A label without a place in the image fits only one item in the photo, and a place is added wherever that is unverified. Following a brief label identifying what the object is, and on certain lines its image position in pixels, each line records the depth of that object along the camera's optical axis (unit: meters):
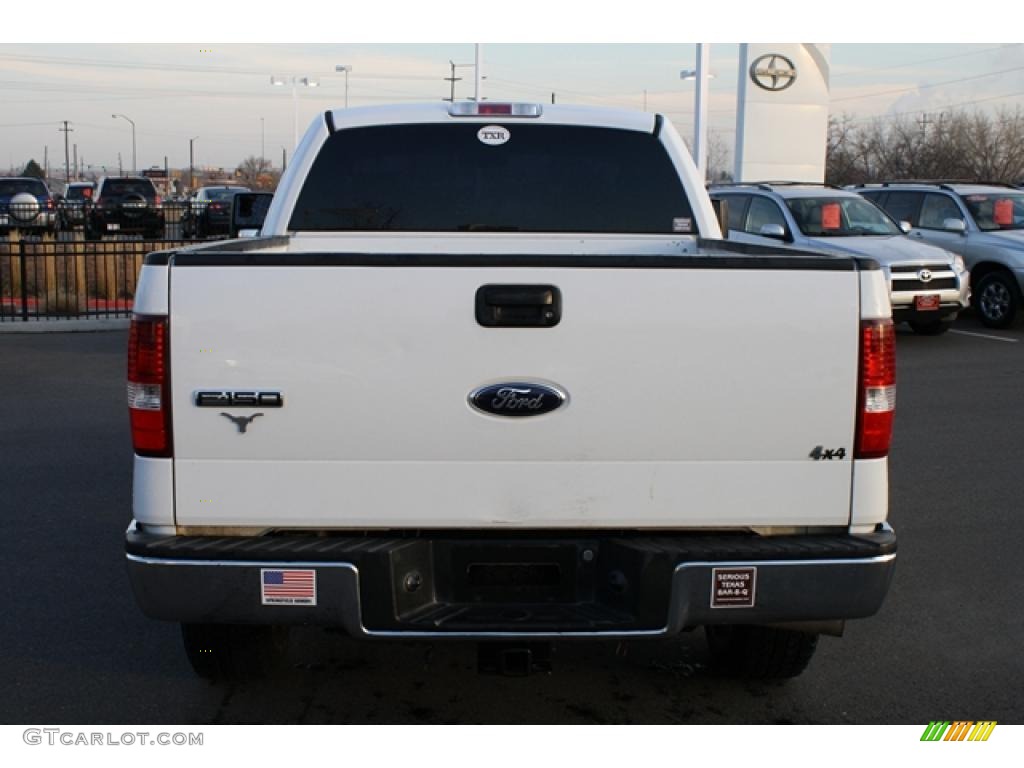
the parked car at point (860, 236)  14.59
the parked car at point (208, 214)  27.41
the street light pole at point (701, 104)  24.11
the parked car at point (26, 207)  29.19
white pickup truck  3.45
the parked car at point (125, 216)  32.06
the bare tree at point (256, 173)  84.31
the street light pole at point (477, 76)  28.84
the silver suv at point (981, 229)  15.87
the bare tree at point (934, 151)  54.66
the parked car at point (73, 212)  32.53
